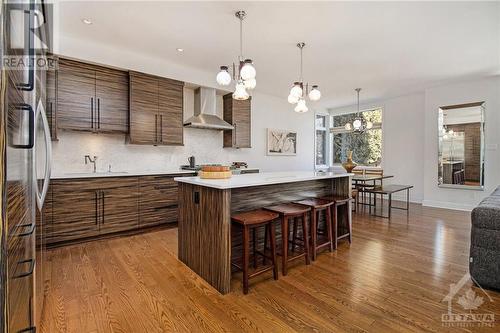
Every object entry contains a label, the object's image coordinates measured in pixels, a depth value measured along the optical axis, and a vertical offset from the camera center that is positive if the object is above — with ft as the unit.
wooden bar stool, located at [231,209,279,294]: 6.78 -1.81
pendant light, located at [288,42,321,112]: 9.48 +2.70
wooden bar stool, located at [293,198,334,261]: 8.79 -2.08
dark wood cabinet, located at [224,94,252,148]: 16.75 +2.90
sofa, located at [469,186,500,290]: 6.77 -2.32
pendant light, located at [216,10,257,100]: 7.66 +2.79
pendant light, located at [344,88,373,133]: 18.06 +2.93
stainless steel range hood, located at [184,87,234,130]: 14.80 +3.36
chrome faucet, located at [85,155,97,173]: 12.23 +0.12
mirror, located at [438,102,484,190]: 16.55 +1.29
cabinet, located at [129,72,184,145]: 12.59 +2.87
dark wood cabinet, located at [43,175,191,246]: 9.96 -1.99
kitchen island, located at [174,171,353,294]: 6.80 -1.47
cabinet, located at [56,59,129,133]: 10.79 +3.04
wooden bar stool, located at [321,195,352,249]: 9.97 -1.97
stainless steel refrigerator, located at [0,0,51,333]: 2.48 -0.08
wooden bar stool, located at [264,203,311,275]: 7.64 -1.70
